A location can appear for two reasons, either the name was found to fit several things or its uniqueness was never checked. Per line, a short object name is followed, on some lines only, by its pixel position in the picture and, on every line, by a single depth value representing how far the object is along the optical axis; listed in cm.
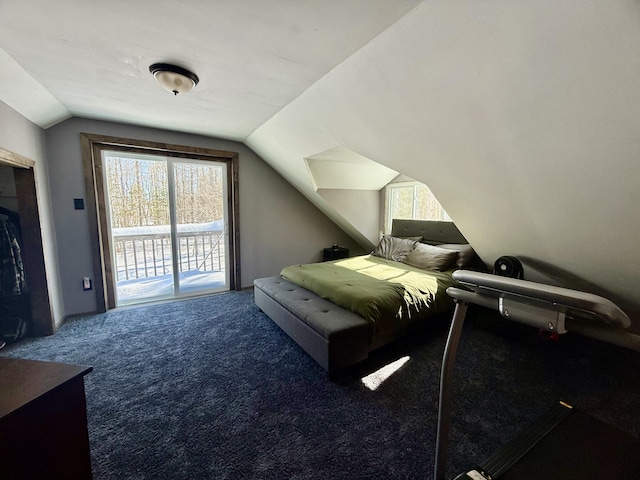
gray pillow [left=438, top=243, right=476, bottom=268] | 333
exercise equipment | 78
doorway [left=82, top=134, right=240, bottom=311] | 326
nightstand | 486
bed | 213
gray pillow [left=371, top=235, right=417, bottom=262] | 387
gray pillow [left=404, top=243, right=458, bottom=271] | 332
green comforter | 231
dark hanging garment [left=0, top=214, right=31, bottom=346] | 248
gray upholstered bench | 204
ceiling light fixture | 183
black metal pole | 123
